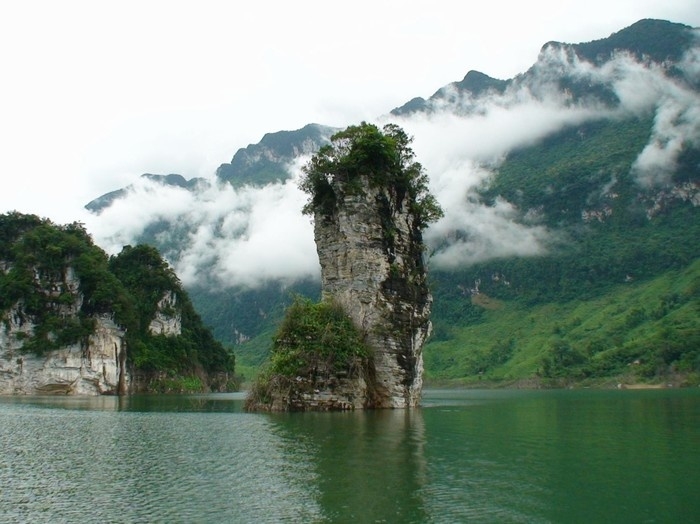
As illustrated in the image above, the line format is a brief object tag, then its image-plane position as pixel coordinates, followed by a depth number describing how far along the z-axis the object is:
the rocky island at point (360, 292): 48.75
